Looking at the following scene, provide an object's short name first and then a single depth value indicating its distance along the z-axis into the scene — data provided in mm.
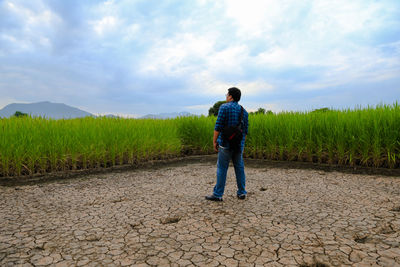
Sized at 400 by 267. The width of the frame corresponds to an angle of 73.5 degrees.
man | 3547
